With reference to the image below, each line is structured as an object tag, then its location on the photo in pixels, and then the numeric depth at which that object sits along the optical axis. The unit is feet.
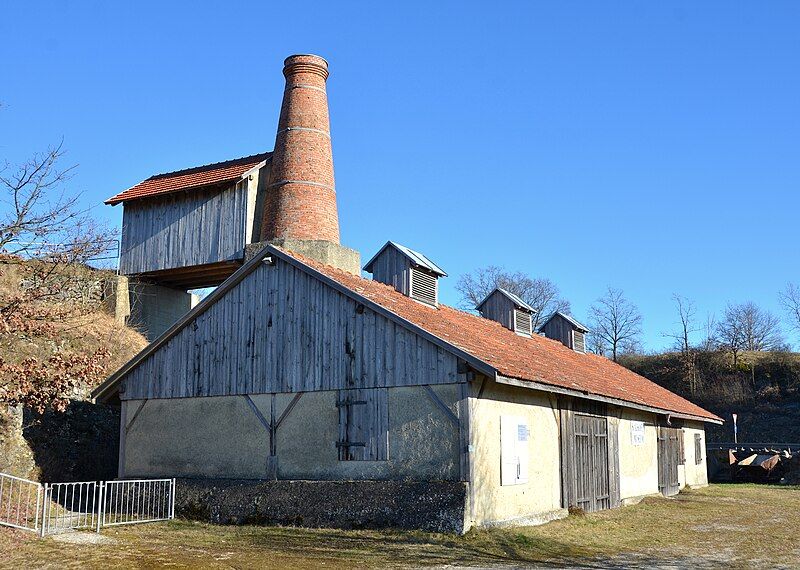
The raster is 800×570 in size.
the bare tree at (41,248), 51.96
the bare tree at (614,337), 219.00
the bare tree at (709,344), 185.11
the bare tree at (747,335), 203.01
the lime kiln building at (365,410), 49.80
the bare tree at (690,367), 172.76
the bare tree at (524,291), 228.22
